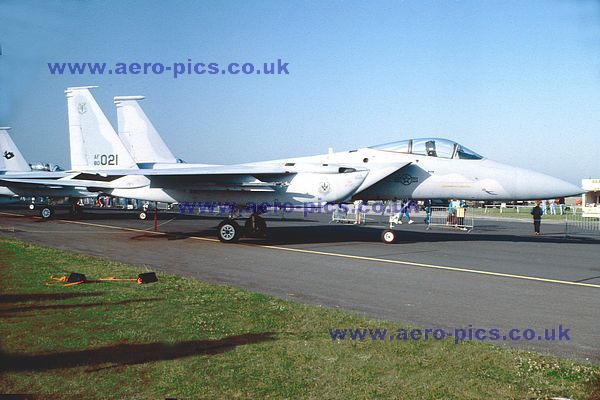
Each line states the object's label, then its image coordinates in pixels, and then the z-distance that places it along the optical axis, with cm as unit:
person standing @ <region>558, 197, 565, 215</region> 4774
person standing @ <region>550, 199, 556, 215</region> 4550
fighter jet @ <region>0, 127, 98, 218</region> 2509
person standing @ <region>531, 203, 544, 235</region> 2064
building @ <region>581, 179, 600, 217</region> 3396
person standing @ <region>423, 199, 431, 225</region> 2479
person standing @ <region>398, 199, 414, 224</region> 1560
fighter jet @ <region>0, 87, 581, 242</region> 1374
